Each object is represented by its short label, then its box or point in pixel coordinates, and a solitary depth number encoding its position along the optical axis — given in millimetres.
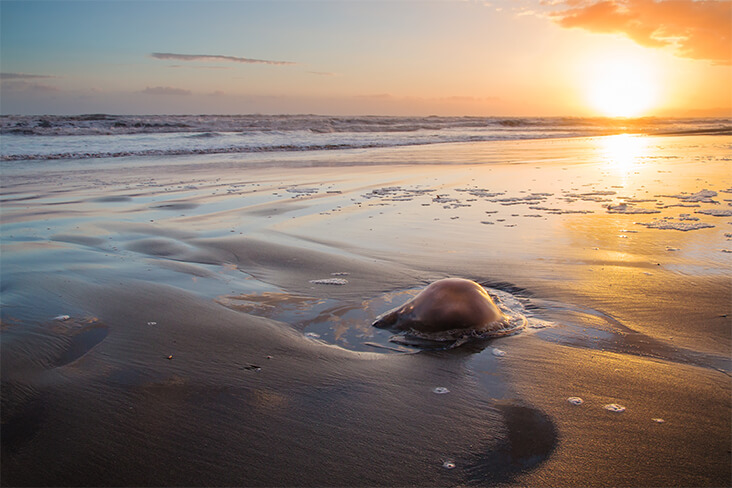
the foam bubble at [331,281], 3831
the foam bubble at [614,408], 2143
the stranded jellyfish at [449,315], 2902
